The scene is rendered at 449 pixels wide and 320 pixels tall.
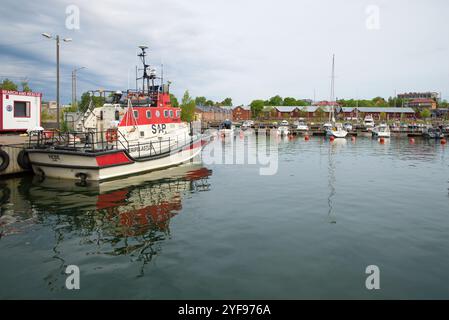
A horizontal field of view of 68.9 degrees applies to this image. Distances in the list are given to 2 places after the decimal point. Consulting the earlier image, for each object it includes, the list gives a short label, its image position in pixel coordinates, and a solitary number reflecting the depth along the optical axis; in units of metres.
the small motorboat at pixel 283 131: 72.94
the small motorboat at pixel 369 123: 87.16
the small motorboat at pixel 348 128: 78.38
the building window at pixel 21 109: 27.99
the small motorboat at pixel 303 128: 80.86
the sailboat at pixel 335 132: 63.62
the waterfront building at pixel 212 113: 132.75
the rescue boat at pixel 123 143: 18.17
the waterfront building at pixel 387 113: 135.25
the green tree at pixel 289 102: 182.12
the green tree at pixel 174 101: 109.45
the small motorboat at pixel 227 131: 74.51
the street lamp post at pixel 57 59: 24.33
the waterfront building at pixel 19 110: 26.72
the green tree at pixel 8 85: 51.24
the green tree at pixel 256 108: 154.75
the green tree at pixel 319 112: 137.62
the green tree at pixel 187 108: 92.19
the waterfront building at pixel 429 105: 195.25
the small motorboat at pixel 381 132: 66.31
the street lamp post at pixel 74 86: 50.41
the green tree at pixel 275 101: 184.18
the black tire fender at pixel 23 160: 20.08
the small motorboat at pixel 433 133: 64.25
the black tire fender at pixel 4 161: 19.41
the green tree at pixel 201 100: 194.52
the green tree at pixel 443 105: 189.86
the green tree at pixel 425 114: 145.75
